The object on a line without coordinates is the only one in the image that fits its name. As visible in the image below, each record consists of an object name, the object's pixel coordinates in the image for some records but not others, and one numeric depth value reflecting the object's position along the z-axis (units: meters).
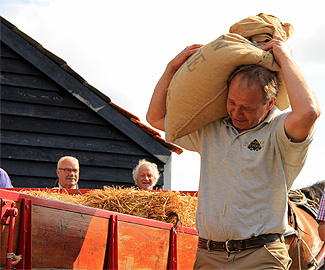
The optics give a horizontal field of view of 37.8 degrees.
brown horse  3.95
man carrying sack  2.27
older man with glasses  6.29
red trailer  2.55
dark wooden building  7.61
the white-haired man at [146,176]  6.54
